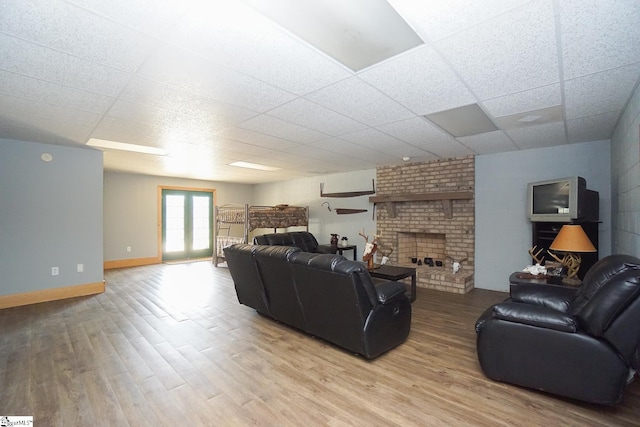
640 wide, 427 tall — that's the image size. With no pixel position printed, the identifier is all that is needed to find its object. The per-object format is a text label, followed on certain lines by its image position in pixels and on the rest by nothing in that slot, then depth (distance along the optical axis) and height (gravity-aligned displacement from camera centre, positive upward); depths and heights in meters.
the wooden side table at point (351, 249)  6.85 -0.84
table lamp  3.00 -0.31
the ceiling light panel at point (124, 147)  4.30 +1.02
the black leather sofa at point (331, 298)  2.53 -0.80
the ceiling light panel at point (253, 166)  6.02 +0.99
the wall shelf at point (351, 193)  6.70 +0.47
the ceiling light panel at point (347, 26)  1.50 +1.04
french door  8.26 -0.32
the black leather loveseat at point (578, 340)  1.81 -0.86
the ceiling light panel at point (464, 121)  3.02 +1.02
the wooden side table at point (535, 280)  3.12 -0.74
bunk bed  6.98 -0.13
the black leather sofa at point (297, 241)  6.25 -0.61
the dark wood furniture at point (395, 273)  4.20 -0.88
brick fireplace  5.26 -0.11
